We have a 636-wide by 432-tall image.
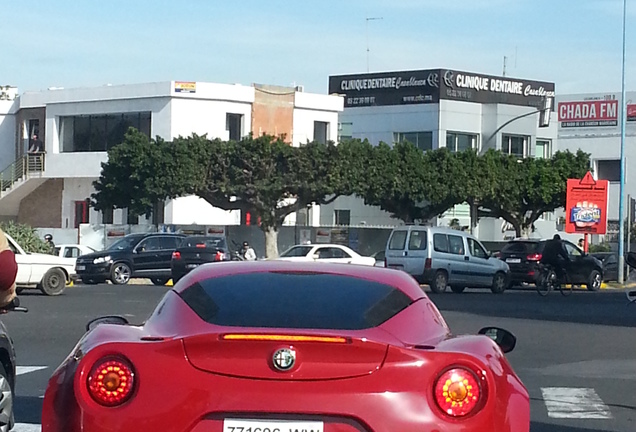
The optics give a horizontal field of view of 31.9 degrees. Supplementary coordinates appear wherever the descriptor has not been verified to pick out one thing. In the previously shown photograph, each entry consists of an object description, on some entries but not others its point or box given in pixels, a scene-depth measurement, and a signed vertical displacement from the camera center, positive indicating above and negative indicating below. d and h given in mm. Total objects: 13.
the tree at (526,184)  54031 +1257
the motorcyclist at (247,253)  36875 -1659
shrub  38125 -1363
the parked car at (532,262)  34875 -1635
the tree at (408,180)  50438 +1242
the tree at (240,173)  47469 +1320
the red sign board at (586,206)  44531 +195
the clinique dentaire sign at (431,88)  73250 +8311
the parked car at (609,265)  42125 -2053
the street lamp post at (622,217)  42375 -197
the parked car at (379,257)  41953 -1933
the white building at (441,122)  70500 +5576
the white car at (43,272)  26734 -1783
